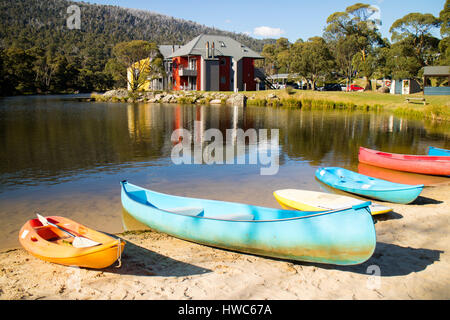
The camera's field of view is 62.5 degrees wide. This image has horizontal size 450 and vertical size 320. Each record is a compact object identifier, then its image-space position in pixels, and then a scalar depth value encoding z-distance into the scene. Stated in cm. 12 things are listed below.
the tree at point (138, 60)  7319
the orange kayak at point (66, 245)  649
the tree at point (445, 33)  4962
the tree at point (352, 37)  6862
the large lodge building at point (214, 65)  6612
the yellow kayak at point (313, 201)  959
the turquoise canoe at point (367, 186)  1080
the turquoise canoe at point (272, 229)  639
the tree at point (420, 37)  5666
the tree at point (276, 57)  9638
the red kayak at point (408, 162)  1480
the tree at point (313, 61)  6184
